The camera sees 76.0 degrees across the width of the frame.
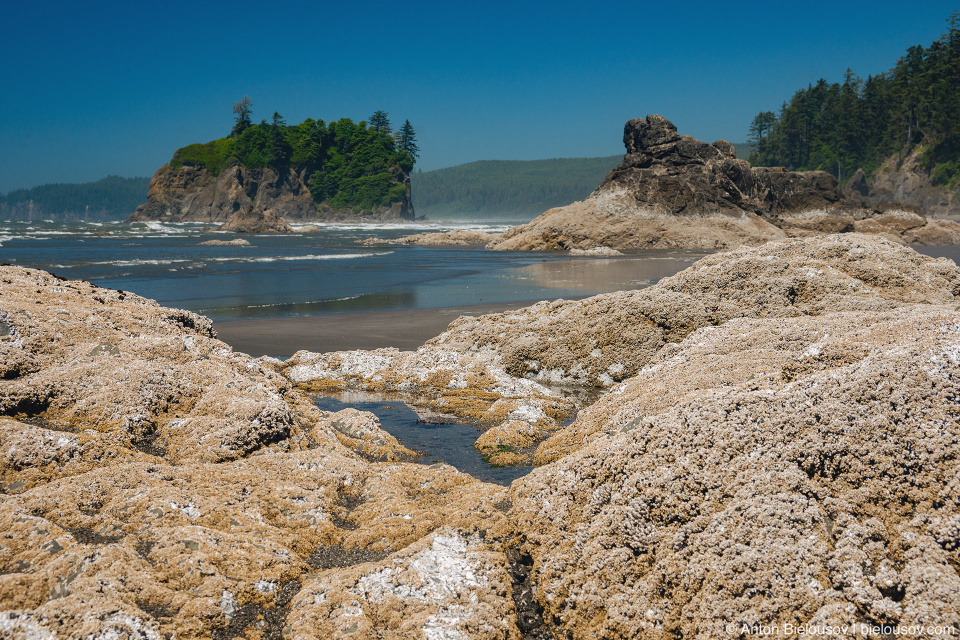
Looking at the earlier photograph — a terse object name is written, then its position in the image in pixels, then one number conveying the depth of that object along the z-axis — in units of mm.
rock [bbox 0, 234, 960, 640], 2320
